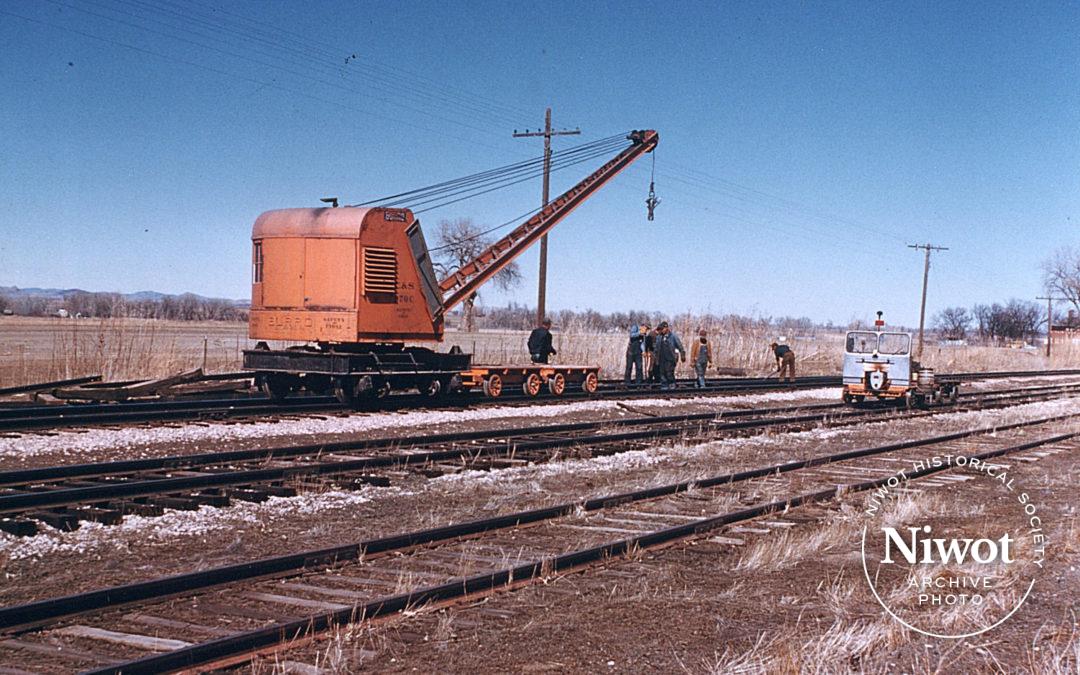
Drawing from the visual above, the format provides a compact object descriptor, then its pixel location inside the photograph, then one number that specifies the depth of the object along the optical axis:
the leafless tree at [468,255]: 63.85
